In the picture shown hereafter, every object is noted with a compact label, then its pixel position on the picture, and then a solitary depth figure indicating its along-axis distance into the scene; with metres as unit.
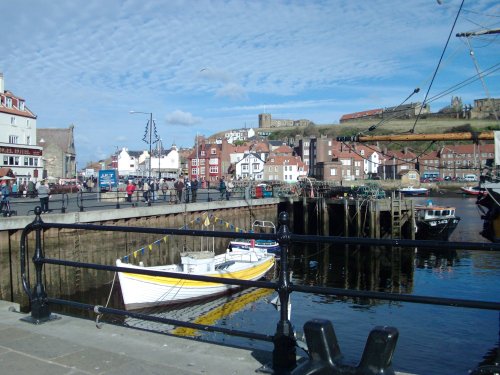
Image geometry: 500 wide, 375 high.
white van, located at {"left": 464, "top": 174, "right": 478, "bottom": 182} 128.62
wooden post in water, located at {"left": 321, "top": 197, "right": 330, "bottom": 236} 40.81
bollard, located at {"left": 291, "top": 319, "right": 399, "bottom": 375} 2.97
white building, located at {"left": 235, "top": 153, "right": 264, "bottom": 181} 111.71
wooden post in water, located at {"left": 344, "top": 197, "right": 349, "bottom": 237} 38.51
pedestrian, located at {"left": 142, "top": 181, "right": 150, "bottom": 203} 43.92
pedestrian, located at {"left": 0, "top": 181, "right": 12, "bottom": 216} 19.53
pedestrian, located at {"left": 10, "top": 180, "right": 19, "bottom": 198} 42.29
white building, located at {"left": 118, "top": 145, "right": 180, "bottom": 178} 115.07
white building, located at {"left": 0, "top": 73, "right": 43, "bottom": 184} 58.28
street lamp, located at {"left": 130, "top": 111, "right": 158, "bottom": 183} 39.06
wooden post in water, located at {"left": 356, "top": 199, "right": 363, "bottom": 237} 38.17
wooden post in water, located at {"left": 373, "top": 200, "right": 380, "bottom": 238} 37.91
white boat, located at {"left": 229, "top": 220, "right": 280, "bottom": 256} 24.59
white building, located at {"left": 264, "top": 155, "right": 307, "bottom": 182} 116.06
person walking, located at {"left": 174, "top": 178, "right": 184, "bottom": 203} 31.12
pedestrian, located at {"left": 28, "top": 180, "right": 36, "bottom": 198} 29.40
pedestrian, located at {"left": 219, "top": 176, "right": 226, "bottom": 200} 38.31
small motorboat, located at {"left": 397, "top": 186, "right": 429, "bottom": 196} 101.69
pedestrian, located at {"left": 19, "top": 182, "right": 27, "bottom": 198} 41.88
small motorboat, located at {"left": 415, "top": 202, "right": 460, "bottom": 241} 39.38
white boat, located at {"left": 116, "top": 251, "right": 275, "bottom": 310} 18.27
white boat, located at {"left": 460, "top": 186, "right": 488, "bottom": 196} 99.80
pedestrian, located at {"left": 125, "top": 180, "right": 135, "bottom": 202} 31.19
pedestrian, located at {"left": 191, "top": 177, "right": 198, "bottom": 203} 30.71
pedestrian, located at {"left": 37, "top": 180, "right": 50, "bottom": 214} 22.12
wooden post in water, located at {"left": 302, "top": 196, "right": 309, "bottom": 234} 41.53
